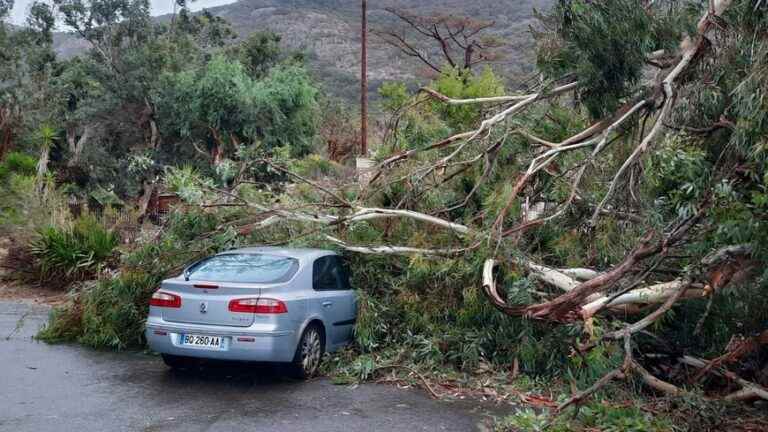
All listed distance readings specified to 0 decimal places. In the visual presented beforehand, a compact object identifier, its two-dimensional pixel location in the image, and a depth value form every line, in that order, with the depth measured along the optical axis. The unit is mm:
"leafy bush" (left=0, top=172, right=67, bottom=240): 17688
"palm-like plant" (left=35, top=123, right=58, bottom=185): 25484
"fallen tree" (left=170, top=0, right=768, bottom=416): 7383
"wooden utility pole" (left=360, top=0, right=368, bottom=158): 29922
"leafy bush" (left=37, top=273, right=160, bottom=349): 11031
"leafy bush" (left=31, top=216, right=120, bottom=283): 16562
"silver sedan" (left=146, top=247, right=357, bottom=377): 8828
